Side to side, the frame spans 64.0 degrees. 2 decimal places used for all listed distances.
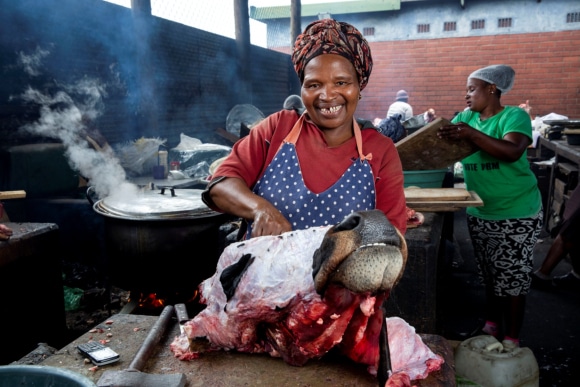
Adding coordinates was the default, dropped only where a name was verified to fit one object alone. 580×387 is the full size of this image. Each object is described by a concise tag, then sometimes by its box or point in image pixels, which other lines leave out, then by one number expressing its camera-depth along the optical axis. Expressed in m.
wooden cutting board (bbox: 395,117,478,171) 4.04
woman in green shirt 3.93
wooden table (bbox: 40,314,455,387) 1.86
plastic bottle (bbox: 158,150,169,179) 6.58
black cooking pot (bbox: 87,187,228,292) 4.08
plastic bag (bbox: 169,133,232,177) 6.87
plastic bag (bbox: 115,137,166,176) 6.43
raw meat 1.43
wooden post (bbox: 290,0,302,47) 13.03
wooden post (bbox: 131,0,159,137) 6.86
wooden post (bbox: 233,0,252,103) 9.86
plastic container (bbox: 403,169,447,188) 4.40
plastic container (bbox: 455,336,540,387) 3.00
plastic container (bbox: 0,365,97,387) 1.31
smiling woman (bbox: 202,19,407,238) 2.06
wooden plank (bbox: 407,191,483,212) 3.95
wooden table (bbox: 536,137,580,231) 6.88
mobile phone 2.04
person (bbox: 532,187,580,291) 5.68
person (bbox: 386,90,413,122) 10.95
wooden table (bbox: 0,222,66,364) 3.62
